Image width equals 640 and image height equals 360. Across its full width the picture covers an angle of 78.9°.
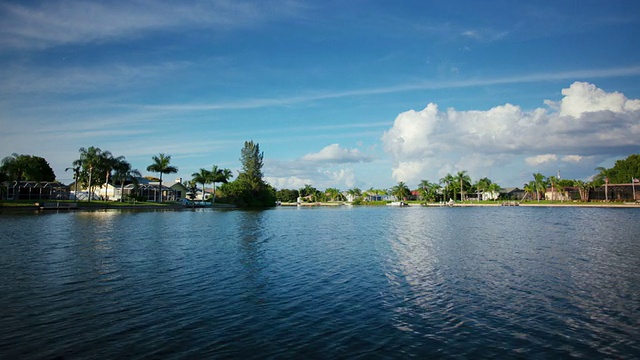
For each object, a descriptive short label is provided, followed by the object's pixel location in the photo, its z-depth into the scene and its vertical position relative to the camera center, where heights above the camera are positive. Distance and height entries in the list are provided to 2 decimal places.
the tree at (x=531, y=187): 173.06 +5.43
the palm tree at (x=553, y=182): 165.26 +7.09
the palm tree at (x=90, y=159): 95.12 +10.05
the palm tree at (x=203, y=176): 135.88 +8.30
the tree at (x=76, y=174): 108.25 +7.59
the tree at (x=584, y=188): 150.12 +4.13
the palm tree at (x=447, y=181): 196.45 +9.15
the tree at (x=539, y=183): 166.50 +6.83
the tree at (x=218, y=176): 136.50 +8.33
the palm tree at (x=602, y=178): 147.50 +7.98
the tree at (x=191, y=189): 151.75 +4.38
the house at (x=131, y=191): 110.94 +2.74
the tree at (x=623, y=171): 145.12 +10.55
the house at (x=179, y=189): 139.62 +3.99
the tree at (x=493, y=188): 195.25 +5.54
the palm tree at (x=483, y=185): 196.73 +7.11
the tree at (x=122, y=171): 102.69 +7.89
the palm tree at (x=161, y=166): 112.31 +9.80
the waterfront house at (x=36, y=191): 98.27 +2.59
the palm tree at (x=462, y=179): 190.12 +9.85
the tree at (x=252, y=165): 134.75 +12.18
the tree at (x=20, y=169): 85.41 +7.10
